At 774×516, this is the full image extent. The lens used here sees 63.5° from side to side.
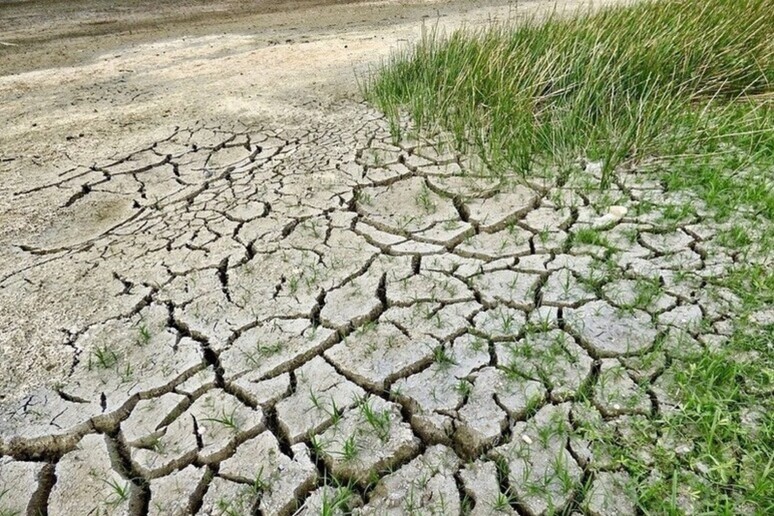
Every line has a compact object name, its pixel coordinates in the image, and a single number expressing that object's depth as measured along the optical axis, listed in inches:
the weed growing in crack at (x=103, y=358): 83.4
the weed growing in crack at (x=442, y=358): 81.0
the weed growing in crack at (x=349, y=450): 68.7
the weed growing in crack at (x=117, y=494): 65.5
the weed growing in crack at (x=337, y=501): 63.1
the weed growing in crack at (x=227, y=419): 73.0
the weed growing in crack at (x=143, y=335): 87.2
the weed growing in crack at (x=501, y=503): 62.7
